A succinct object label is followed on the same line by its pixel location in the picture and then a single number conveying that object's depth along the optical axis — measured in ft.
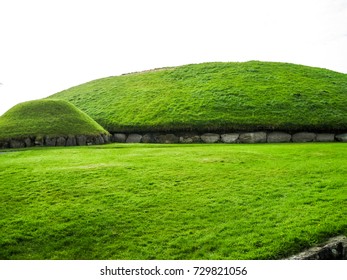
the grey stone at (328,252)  24.54
